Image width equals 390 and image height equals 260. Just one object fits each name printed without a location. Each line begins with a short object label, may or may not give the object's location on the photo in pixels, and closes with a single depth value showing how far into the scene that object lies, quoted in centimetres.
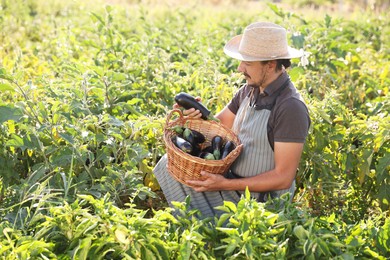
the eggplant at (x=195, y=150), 300
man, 283
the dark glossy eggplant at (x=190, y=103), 306
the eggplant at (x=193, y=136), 301
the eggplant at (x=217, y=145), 295
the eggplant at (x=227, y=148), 293
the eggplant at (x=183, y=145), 291
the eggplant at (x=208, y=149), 306
